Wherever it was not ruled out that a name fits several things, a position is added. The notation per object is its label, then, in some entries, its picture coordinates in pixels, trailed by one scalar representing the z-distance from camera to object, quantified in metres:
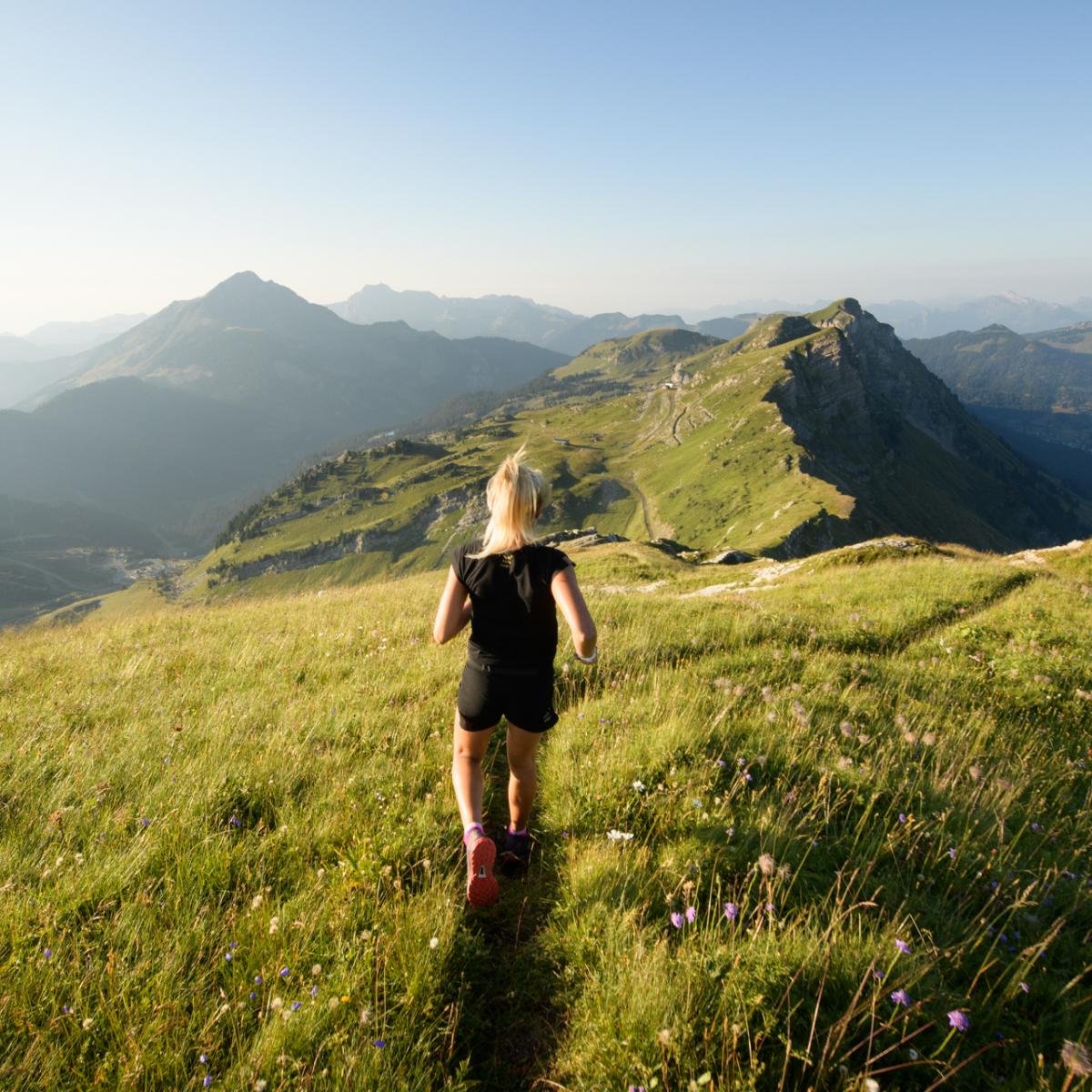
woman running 4.66
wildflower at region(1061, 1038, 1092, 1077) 2.35
